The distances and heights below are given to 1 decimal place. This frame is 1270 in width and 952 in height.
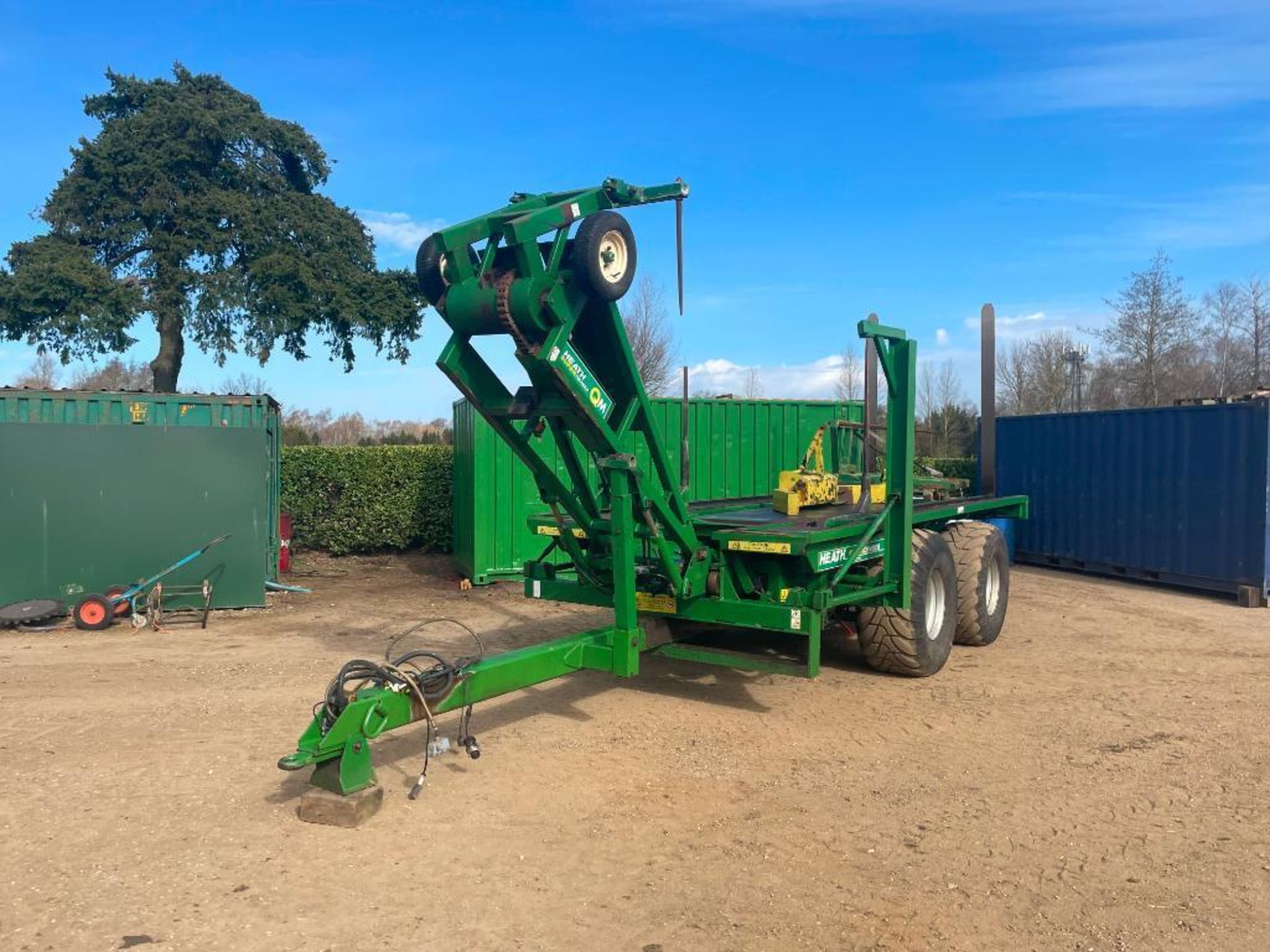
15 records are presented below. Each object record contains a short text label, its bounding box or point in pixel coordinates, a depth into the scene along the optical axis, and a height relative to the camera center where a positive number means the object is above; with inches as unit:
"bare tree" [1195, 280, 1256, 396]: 1220.5 +110.5
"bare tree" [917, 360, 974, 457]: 1056.3 +22.9
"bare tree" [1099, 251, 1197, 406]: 1066.7 +126.5
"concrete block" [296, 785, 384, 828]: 184.4 -69.7
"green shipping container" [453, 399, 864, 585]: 487.5 -8.6
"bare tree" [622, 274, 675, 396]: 884.6 +83.8
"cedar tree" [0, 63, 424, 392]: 864.9 +191.1
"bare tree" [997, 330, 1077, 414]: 1309.1 +94.1
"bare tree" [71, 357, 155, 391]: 1501.4 +110.7
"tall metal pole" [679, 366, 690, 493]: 278.2 -2.6
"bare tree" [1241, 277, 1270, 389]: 1151.0 +138.4
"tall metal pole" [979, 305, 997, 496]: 510.6 +29.2
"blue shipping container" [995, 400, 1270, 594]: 474.9 -22.4
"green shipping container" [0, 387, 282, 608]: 412.8 -21.2
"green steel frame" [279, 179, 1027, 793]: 204.1 -20.3
